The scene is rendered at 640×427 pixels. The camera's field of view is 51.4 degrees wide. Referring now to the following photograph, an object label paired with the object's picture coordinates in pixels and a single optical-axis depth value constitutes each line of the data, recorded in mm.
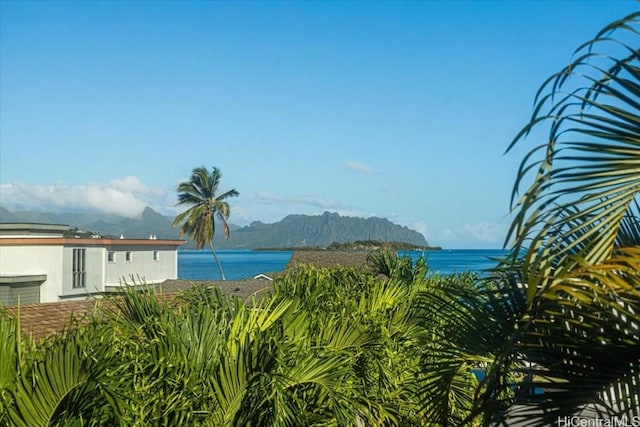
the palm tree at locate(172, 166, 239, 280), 60619
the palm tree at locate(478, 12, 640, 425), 2746
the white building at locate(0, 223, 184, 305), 32688
